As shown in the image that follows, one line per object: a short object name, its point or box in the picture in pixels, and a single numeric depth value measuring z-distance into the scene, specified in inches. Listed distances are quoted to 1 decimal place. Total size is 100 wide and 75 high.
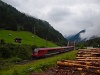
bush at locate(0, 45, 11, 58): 814.3
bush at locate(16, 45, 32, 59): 827.5
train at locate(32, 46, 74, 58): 652.2
